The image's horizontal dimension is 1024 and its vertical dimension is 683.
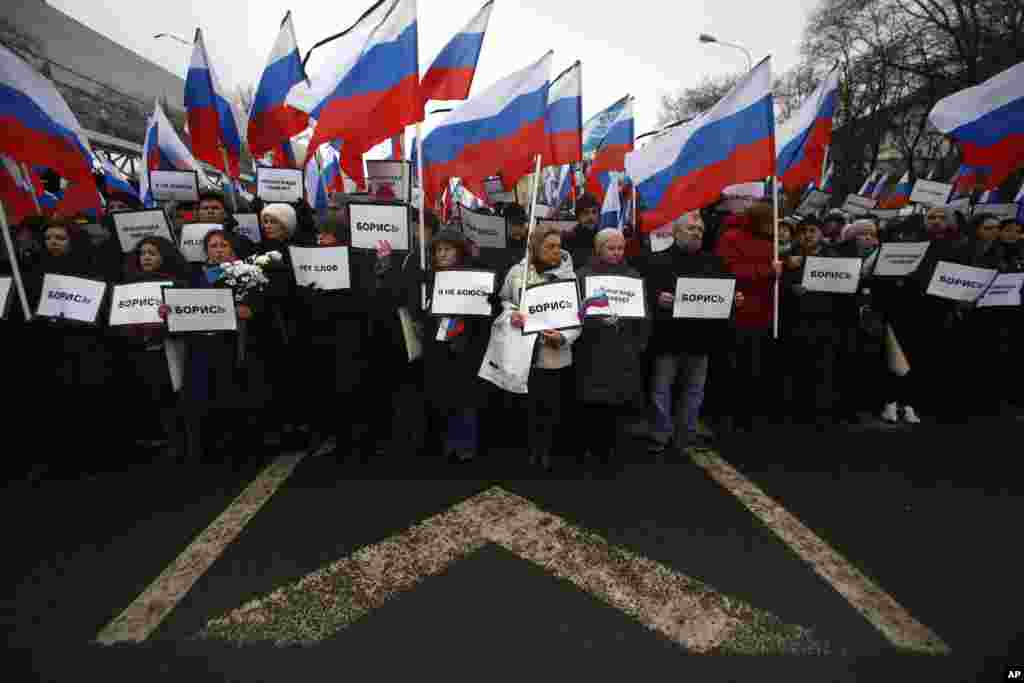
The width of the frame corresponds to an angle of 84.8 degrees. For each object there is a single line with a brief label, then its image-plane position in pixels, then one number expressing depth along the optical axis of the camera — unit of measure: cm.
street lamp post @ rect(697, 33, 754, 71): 2704
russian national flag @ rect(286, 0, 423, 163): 414
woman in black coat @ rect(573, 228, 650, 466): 396
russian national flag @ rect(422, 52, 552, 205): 434
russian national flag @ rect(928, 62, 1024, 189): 497
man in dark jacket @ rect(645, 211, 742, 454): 424
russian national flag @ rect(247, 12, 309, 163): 550
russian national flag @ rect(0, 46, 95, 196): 399
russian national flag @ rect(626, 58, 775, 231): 425
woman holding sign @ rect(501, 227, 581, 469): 396
